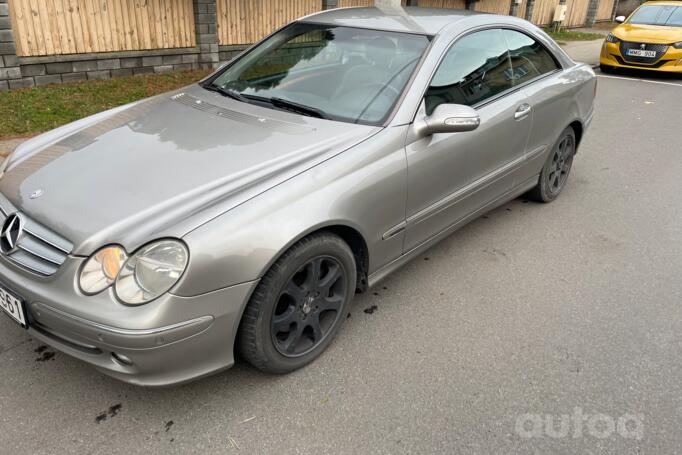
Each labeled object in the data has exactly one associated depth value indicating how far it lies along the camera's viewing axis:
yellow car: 10.80
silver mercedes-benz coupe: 2.21
